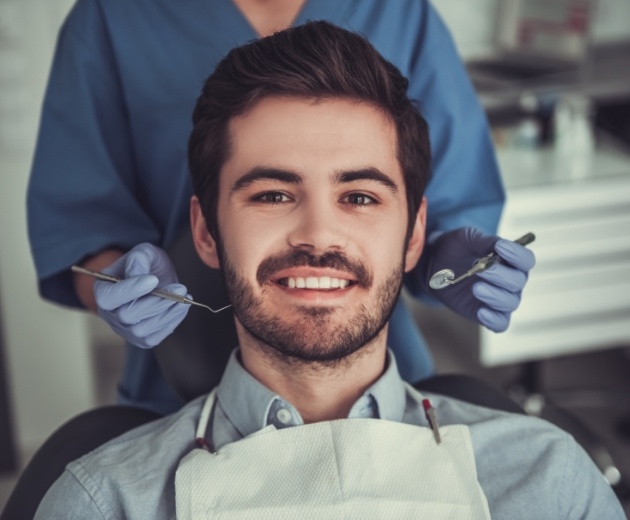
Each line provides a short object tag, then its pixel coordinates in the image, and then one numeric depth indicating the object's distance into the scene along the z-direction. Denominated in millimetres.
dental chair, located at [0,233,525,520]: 1259
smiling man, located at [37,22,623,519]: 1092
